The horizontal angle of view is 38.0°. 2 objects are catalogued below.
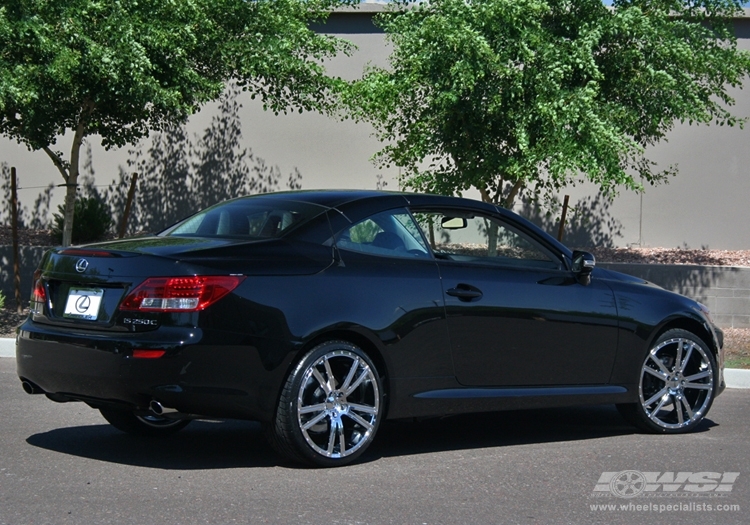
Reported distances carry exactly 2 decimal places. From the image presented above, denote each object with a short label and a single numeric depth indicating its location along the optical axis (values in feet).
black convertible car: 18.72
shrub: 58.23
